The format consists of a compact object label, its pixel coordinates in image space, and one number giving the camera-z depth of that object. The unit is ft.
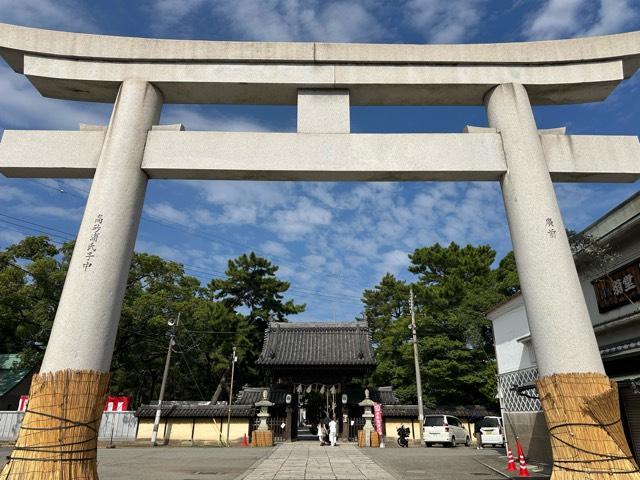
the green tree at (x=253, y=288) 134.21
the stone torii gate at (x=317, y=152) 14.70
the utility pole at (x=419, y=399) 70.97
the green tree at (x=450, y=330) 88.02
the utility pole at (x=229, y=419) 76.79
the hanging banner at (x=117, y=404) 79.61
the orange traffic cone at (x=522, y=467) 29.32
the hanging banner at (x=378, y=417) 71.56
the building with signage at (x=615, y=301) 24.61
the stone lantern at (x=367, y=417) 68.80
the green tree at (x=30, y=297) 89.20
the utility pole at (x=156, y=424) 74.84
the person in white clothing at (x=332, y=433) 65.36
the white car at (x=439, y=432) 66.18
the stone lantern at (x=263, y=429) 70.03
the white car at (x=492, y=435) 64.85
